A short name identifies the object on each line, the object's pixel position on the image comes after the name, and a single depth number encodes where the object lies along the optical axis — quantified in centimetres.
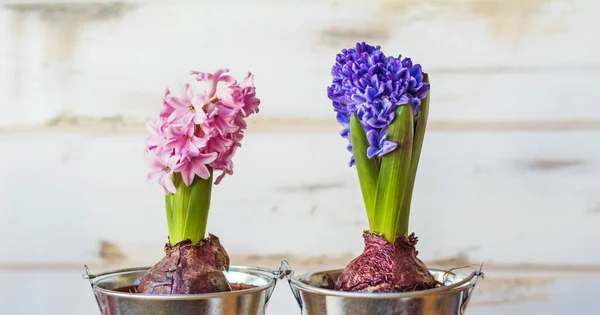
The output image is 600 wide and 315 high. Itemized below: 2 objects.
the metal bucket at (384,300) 77
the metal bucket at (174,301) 78
